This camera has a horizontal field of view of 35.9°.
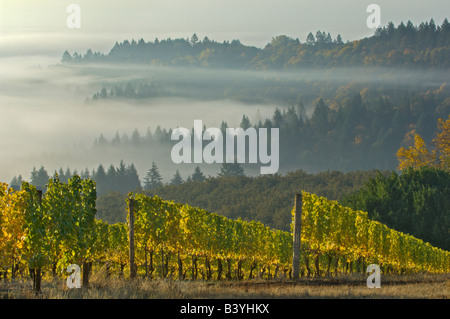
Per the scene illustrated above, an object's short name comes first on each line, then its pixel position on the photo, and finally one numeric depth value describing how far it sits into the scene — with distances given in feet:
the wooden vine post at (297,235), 88.22
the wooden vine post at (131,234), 93.56
